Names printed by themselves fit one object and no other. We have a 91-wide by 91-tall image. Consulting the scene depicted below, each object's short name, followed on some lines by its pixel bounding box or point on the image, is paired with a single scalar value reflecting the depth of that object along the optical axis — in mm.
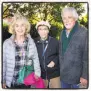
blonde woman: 2039
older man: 2035
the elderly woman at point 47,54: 2040
